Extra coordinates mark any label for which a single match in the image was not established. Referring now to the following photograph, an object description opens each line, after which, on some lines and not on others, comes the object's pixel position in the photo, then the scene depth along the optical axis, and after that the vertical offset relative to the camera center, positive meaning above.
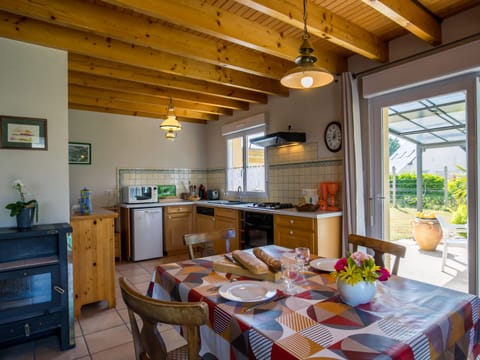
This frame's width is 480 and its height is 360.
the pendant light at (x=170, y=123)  3.65 +0.76
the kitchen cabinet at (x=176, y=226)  4.76 -0.72
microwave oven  4.61 -0.17
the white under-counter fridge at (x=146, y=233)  4.43 -0.78
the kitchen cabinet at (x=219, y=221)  4.02 -0.59
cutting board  1.40 -0.45
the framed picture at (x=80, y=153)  4.54 +0.50
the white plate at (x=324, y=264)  1.57 -0.47
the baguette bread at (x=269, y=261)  1.45 -0.41
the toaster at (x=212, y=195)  5.51 -0.23
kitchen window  4.62 +0.30
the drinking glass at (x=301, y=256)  1.40 -0.37
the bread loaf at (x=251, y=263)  1.41 -0.41
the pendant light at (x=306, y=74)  1.57 +0.60
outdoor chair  2.47 -0.50
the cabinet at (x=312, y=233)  2.96 -0.56
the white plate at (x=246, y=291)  1.18 -0.47
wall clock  3.32 +0.52
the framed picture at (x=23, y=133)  2.25 +0.42
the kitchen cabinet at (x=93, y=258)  2.70 -0.71
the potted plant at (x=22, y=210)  2.14 -0.18
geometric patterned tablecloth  0.87 -0.49
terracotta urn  2.66 -0.50
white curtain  2.99 +0.18
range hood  3.62 +0.55
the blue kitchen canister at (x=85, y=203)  2.92 -0.19
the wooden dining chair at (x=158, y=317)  0.86 -0.41
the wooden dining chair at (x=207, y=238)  2.00 -0.40
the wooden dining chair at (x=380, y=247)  1.69 -0.42
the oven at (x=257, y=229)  3.49 -0.59
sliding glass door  2.41 +0.01
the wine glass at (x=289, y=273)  1.32 -0.42
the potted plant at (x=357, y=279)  1.12 -0.38
